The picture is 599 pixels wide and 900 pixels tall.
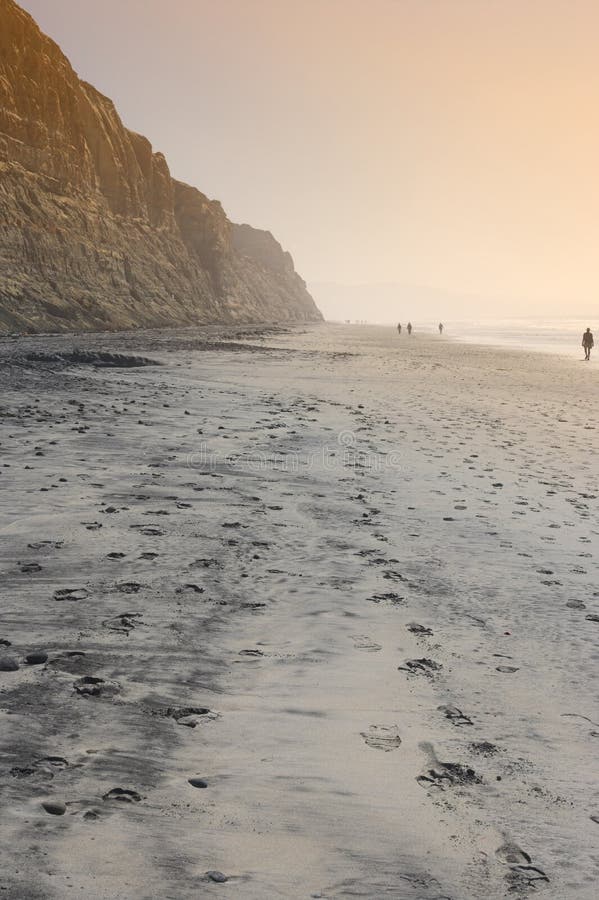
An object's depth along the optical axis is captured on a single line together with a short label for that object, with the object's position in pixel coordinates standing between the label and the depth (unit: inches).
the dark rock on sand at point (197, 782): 119.6
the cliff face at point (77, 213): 1894.7
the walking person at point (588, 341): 1627.7
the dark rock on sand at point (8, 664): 155.7
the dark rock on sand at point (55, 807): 109.0
